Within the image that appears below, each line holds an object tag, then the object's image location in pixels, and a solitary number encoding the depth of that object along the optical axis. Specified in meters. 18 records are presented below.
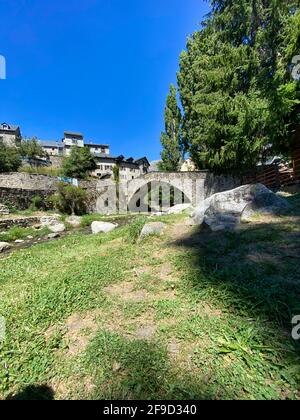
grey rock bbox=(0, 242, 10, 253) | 7.13
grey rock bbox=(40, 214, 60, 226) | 11.49
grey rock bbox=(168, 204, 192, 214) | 13.77
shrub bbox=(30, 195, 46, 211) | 14.04
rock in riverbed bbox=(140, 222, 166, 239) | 4.43
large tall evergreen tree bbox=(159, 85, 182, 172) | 20.77
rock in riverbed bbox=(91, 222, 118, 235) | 8.21
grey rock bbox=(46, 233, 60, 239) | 8.77
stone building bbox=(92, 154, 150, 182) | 43.12
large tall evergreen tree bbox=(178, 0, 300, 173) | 10.15
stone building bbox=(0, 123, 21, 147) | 38.76
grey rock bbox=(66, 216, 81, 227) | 11.65
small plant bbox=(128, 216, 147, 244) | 4.50
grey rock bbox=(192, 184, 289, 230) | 4.44
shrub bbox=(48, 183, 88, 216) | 14.87
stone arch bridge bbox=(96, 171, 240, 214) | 16.94
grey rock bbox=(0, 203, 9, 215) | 12.07
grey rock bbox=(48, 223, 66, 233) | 10.00
